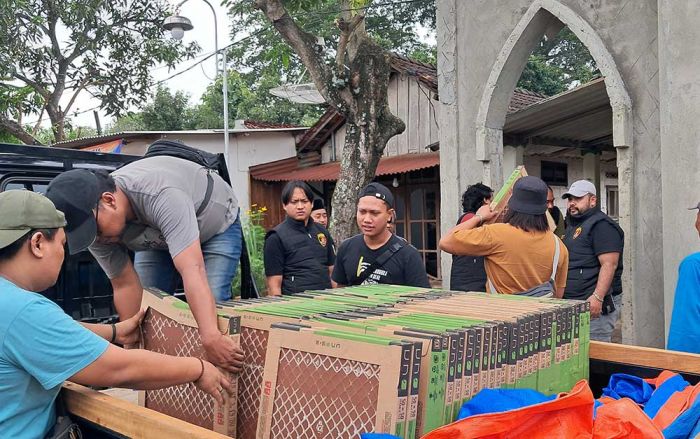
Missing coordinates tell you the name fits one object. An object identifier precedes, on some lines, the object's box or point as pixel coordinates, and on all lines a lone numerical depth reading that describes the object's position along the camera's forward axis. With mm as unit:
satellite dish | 12977
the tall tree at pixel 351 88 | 8133
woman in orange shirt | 3408
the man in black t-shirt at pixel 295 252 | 4492
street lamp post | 10594
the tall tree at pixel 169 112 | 23031
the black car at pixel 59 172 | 3697
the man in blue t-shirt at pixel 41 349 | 1709
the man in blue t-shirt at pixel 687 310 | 2535
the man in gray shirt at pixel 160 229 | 2160
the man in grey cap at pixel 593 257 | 4543
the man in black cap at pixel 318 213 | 5316
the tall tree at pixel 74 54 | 11492
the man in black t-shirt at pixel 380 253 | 3572
